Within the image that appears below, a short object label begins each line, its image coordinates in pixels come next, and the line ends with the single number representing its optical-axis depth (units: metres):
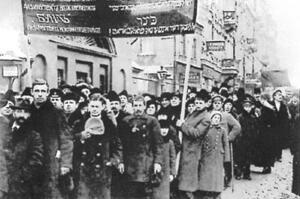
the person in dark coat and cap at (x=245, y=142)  6.17
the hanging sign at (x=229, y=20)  11.66
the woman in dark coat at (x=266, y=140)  6.57
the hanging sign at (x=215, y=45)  9.41
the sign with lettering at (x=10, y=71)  4.68
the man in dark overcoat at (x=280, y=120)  6.83
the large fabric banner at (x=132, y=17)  4.70
